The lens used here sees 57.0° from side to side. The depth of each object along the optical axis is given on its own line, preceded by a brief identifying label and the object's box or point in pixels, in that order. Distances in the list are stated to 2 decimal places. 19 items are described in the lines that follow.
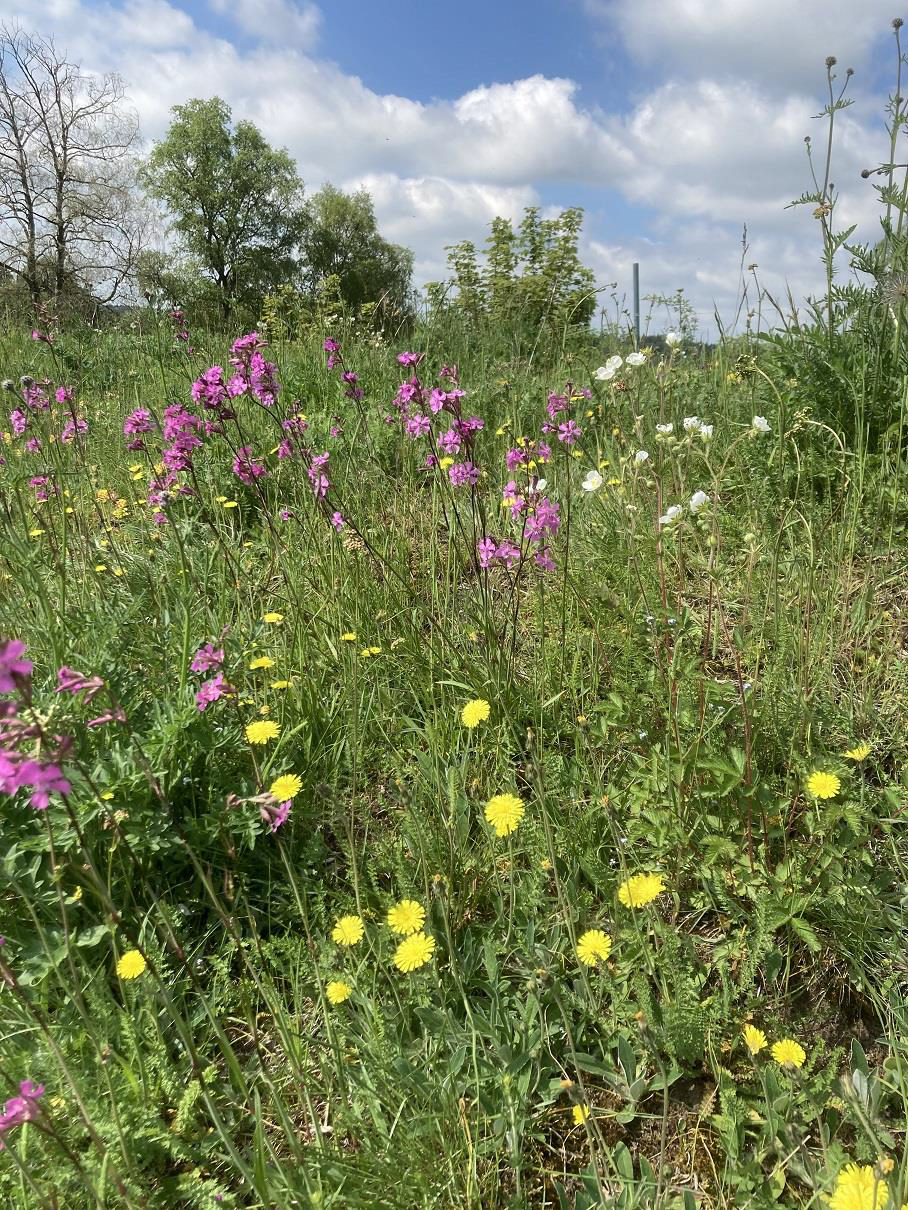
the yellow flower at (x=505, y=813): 0.48
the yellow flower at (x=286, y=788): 0.52
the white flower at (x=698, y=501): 0.60
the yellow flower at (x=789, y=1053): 0.42
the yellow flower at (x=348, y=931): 0.47
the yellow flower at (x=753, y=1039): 0.42
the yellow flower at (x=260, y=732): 0.56
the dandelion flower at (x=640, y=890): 0.45
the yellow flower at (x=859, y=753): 0.51
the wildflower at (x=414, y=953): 0.45
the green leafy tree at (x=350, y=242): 29.85
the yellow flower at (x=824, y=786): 0.49
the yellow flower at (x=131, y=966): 0.46
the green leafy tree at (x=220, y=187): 27.24
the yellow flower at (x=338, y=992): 0.44
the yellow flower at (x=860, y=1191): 0.34
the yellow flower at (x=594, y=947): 0.44
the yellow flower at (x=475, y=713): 0.57
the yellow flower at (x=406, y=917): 0.47
